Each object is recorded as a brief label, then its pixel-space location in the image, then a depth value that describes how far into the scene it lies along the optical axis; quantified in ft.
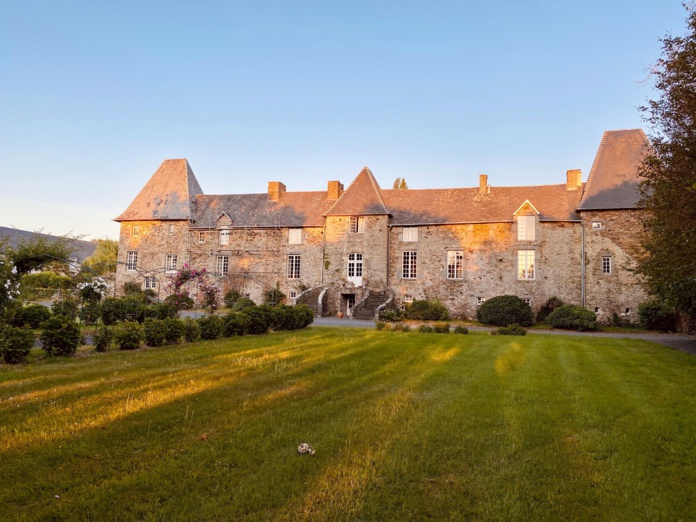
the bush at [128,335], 34.44
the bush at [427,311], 85.81
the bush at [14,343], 27.84
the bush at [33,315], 48.68
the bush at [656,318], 73.31
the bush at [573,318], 72.23
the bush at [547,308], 82.69
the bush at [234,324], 44.73
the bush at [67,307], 41.09
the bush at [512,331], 56.24
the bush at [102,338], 33.60
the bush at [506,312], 79.20
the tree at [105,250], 166.71
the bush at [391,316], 81.10
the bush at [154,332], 36.50
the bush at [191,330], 40.13
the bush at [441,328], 54.70
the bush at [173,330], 38.18
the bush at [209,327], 42.27
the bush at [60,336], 30.55
